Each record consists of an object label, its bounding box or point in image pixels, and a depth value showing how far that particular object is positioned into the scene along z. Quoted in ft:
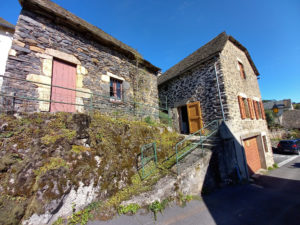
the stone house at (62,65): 13.67
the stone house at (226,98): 22.40
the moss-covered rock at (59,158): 8.41
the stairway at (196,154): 14.35
